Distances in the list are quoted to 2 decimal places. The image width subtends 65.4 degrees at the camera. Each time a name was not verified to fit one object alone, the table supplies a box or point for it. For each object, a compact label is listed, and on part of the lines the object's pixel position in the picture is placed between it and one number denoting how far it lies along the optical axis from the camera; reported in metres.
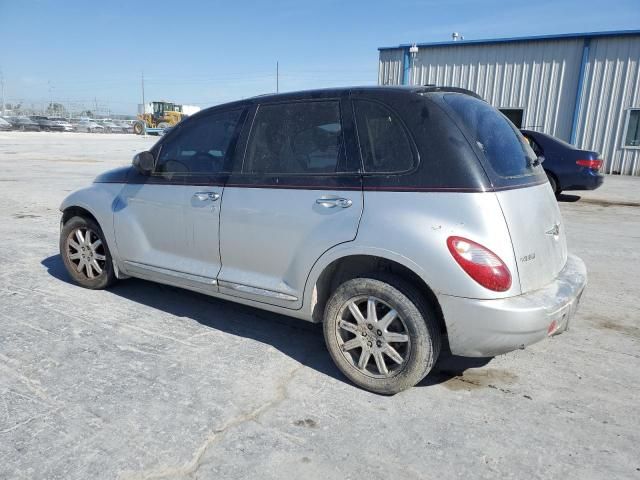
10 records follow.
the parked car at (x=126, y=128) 60.84
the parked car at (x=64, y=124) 54.78
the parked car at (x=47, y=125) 53.34
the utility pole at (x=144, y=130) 51.01
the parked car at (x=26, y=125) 52.62
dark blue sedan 10.24
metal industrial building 16.73
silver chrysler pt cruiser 2.75
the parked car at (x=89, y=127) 58.87
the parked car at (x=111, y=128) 60.38
